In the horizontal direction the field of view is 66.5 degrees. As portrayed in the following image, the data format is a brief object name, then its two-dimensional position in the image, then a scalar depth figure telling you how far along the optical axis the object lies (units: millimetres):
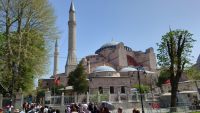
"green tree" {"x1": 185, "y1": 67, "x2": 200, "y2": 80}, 14431
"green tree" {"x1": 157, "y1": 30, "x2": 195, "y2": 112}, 13941
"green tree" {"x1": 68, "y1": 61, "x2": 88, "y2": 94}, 27501
